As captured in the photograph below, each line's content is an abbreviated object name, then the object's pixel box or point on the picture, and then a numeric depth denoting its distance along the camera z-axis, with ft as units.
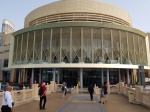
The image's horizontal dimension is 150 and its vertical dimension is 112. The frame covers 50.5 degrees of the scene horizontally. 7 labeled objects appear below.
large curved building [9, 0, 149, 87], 108.88
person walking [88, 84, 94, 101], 50.89
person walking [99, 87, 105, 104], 46.36
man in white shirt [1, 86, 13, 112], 20.61
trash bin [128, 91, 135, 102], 46.93
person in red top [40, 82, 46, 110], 36.08
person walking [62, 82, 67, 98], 62.52
